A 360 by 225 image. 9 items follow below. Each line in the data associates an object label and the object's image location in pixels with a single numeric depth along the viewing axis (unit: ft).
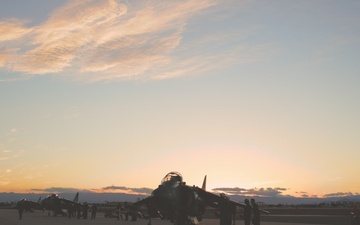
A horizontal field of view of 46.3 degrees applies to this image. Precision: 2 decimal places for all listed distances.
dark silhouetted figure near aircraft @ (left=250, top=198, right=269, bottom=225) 74.23
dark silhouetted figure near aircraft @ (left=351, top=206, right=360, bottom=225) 68.64
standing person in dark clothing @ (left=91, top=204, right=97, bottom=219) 166.61
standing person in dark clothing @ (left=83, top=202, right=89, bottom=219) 166.68
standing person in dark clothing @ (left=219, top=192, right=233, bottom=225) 72.23
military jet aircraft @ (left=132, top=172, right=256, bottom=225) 84.58
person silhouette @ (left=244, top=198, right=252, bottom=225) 77.03
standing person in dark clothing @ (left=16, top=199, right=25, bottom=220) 139.11
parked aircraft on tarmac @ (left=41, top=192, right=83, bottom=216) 194.31
